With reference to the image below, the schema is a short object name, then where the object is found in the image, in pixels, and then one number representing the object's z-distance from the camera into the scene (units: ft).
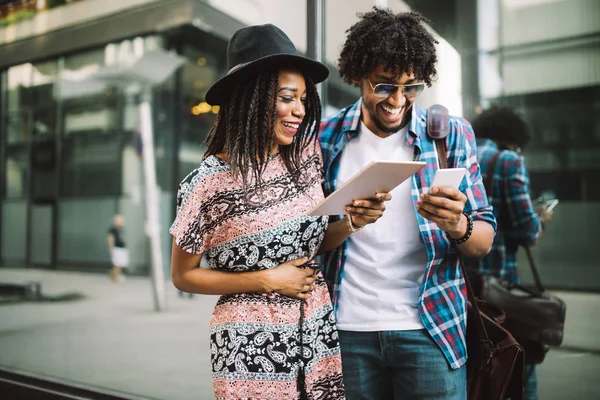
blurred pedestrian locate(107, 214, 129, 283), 20.65
